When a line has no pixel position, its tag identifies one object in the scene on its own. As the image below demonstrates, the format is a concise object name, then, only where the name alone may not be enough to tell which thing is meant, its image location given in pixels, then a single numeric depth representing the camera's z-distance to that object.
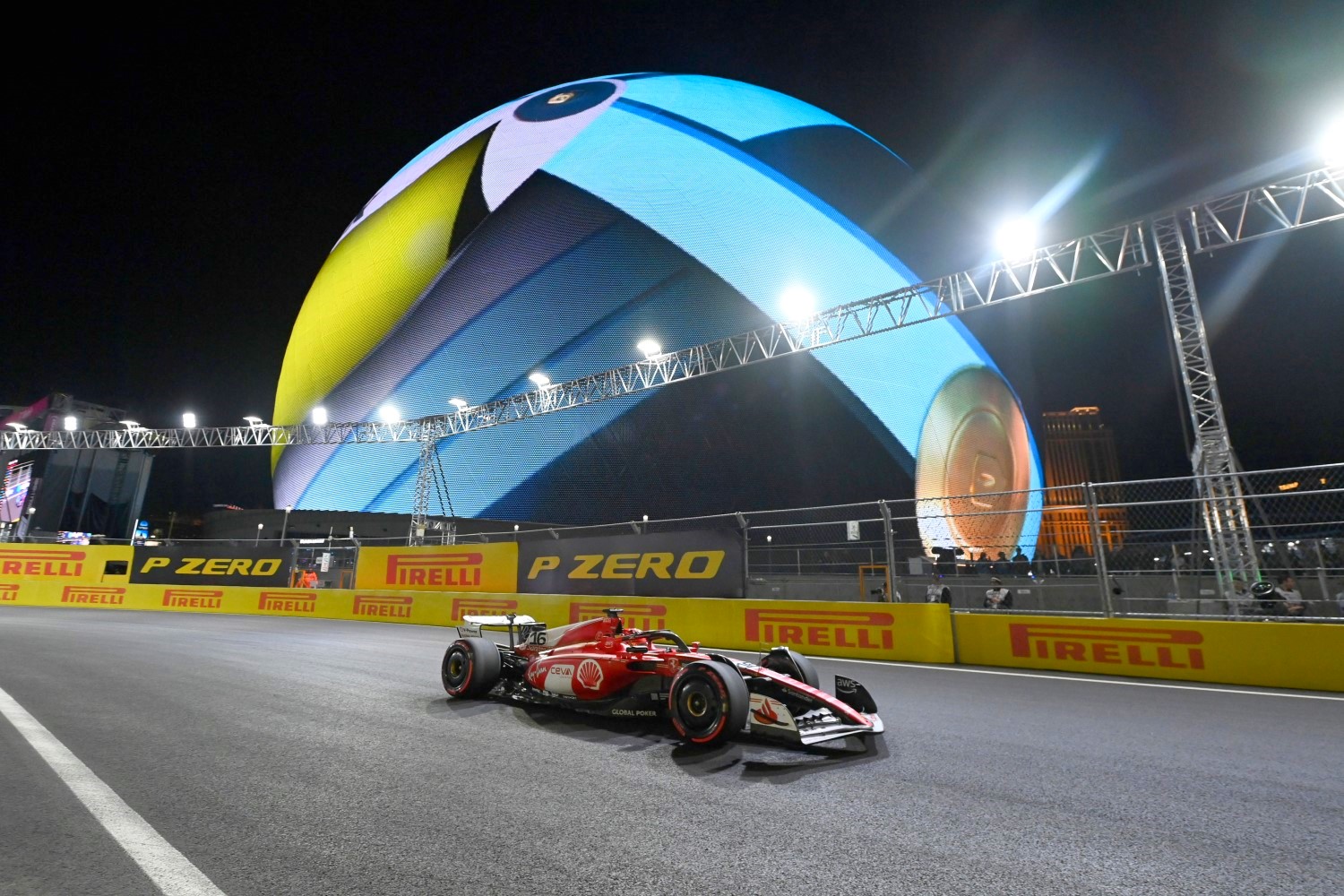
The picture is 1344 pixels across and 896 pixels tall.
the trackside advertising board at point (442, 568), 13.53
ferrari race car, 3.60
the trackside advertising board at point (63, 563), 19.34
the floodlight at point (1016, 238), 14.02
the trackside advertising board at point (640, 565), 10.02
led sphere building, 28.00
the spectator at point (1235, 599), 5.93
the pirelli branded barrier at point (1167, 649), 5.63
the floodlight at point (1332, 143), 10.96
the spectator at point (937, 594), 9.21
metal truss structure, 12.05
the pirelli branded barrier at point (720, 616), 7.64
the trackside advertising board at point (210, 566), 17.62
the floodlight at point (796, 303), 25.36
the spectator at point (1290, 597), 6.24
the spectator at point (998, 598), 7.78
